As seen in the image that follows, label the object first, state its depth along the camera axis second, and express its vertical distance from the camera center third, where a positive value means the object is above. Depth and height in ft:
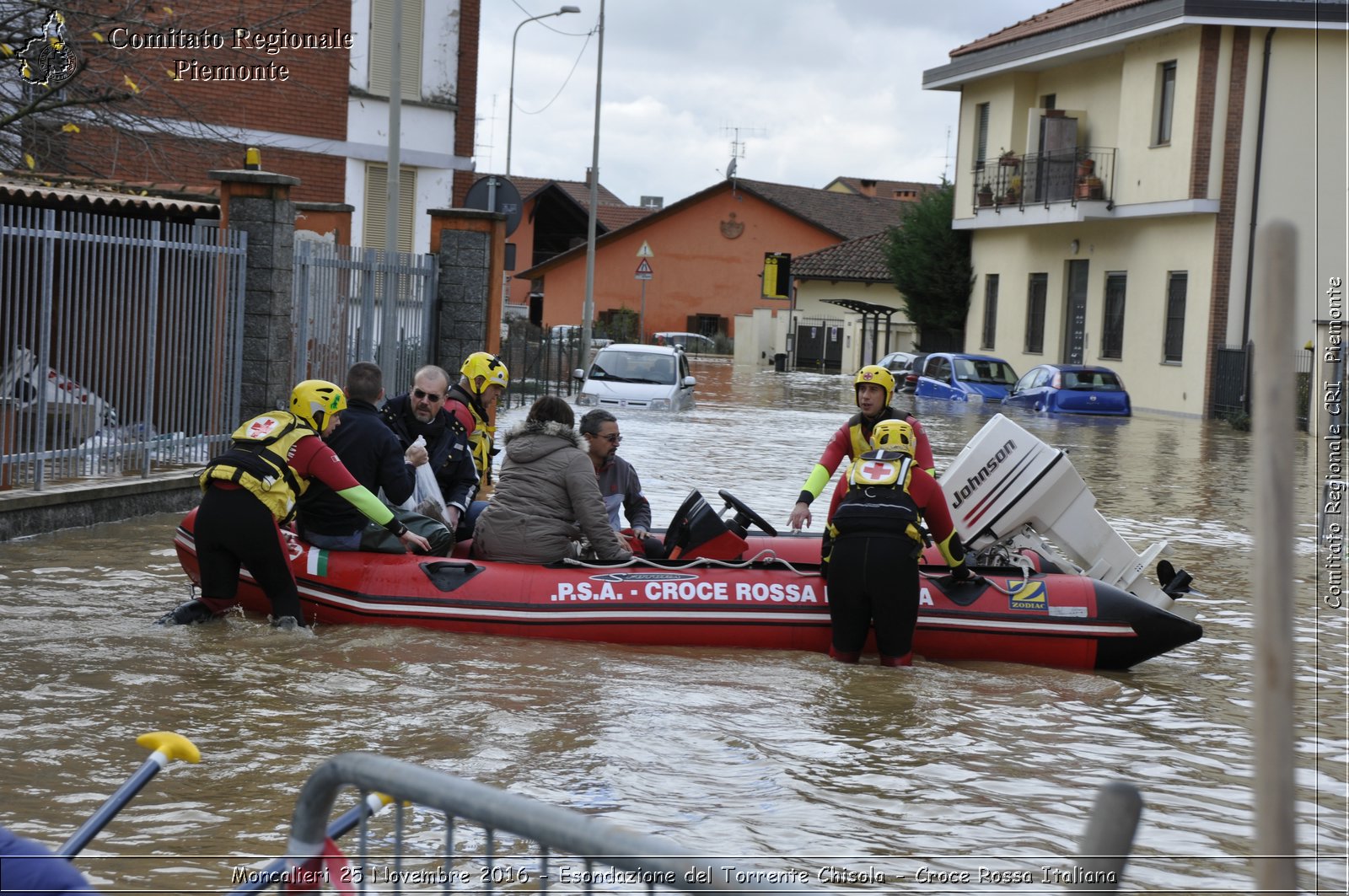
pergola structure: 168.76 +7.70
